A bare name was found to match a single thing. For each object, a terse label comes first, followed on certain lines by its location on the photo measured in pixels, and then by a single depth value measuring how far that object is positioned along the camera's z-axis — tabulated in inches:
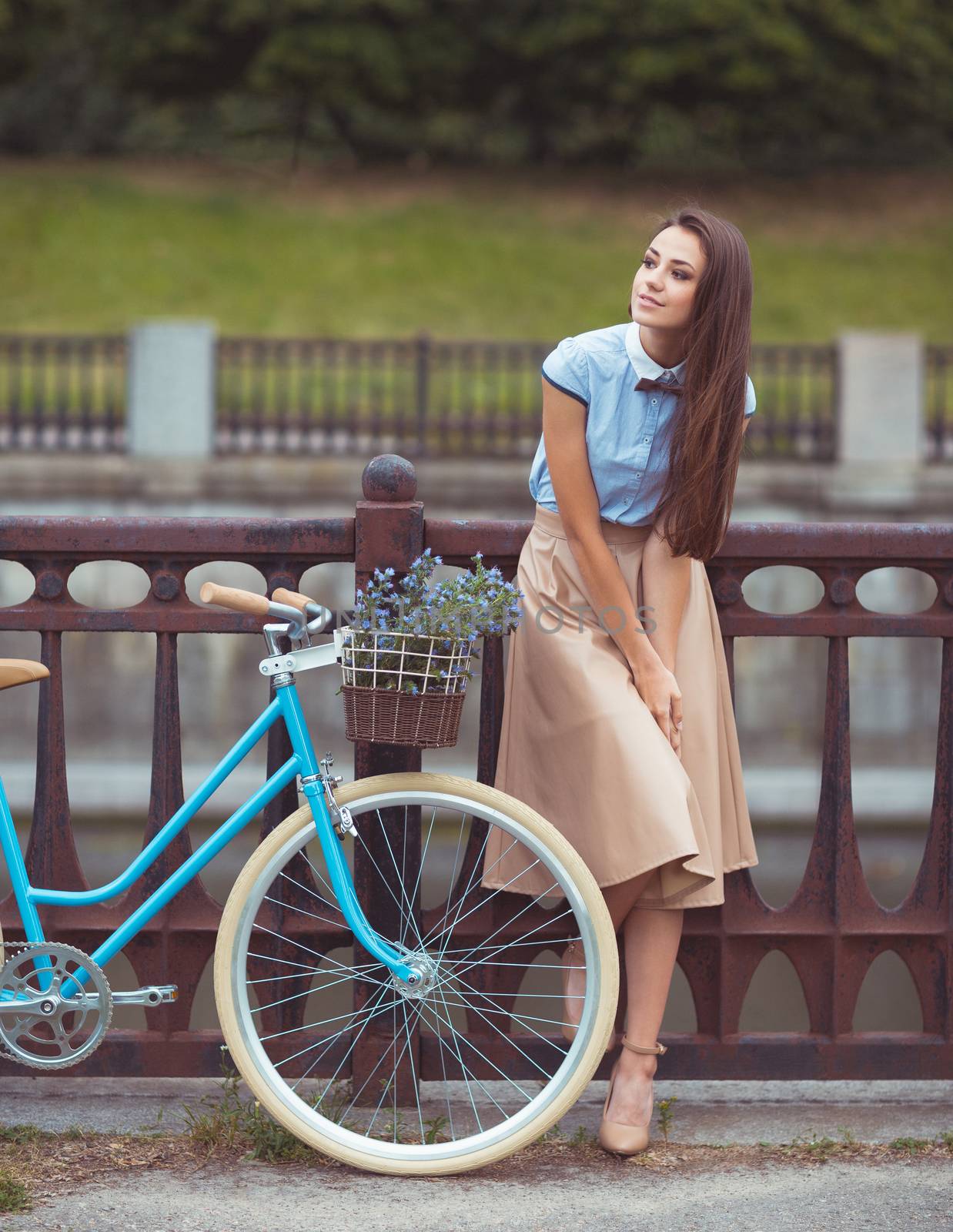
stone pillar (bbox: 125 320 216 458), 1000.2
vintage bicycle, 239.0
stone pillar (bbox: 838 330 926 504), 1011.9
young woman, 241.0
